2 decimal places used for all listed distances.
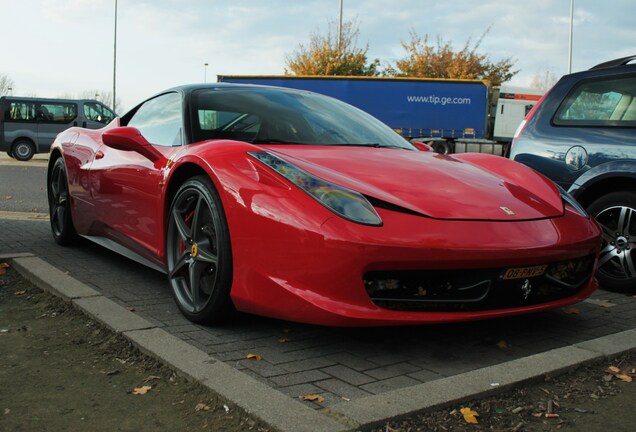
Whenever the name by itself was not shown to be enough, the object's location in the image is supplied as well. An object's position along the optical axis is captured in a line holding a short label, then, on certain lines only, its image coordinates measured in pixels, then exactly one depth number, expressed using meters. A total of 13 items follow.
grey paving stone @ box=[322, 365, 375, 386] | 2.70
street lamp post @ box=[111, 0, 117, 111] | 44.66
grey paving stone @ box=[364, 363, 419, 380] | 2.78
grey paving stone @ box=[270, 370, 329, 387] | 2.67
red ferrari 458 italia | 2.80
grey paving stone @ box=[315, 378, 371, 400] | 2.54
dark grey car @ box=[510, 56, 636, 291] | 4.53
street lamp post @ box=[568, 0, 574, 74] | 44.86
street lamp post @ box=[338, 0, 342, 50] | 38.25
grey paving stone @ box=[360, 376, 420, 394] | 2.62
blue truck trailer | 26.64
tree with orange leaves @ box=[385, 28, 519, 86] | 40.84
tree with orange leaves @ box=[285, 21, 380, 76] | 38.84
